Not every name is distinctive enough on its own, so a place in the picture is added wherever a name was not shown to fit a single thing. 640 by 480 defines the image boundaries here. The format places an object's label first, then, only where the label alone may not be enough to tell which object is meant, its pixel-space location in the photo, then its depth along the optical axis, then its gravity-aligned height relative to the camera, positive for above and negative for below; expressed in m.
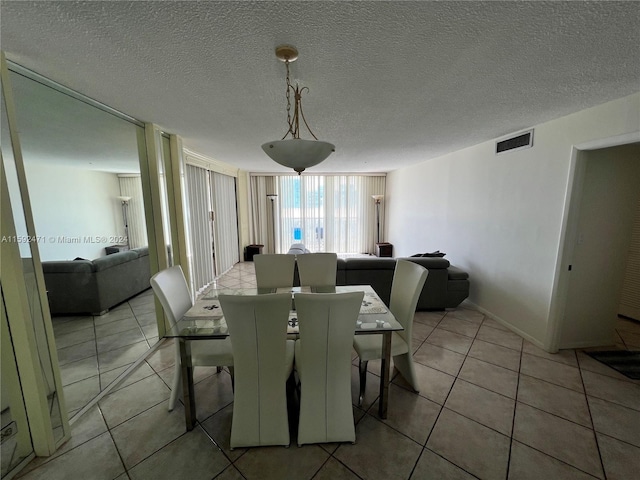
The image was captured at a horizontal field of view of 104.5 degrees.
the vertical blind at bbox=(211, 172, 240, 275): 4.86 -0.20
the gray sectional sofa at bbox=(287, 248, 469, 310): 3.21 -0.86
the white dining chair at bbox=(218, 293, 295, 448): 1.27 -0.88
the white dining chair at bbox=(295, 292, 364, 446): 1.30 -0.89
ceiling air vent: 2.59 +0.76
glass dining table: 1.55 -0.76
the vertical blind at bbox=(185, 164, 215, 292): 3.81 -0.21
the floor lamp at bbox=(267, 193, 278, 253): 6.45 +0.00
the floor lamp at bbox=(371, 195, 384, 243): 6.65 -0.15
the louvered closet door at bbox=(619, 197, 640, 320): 2.94 -0.85
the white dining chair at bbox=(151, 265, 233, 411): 1.68 -0.78
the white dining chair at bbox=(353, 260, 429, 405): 1.78 -0.95
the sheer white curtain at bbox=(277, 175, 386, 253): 6.57 -0.01
